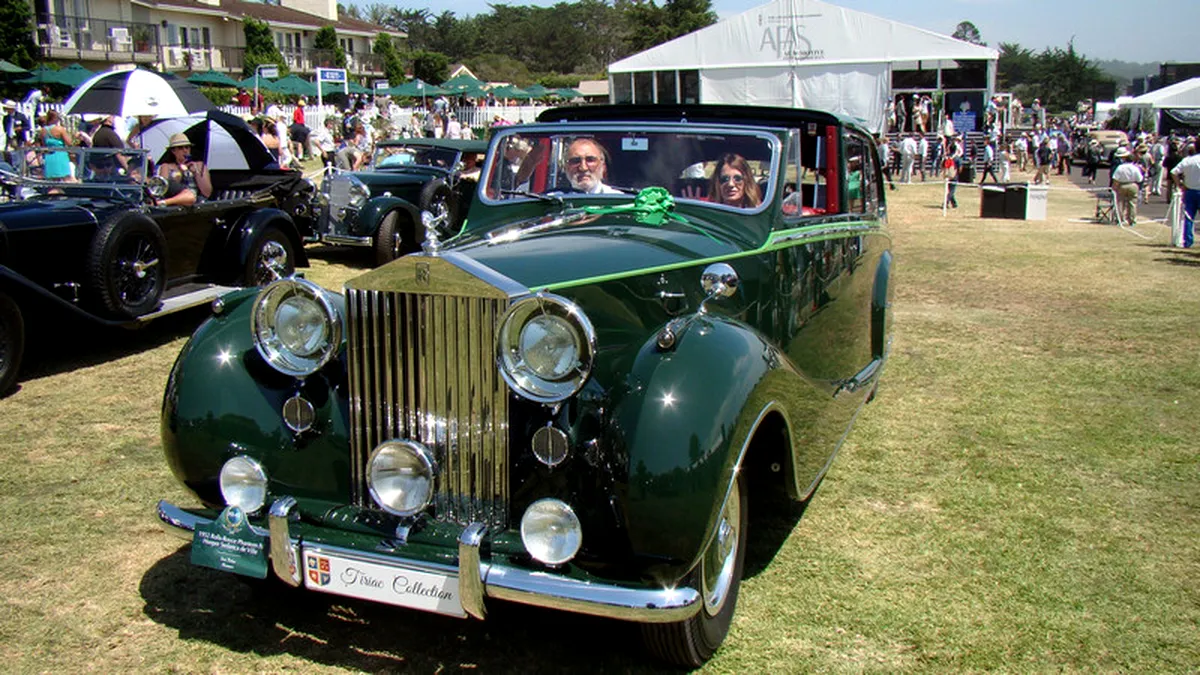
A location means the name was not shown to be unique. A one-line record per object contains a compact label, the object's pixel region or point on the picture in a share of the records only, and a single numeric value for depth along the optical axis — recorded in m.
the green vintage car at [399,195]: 11.73
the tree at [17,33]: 34.00
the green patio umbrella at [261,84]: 33.54
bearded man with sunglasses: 4.40
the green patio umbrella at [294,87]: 33.09
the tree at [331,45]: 55.44
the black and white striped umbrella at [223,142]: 9.89
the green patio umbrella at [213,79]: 34.06
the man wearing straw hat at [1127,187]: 16.69
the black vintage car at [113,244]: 6.68
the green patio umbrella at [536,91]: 48.12
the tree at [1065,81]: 82.50
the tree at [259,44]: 48.65
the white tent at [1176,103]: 33.50
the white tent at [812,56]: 24.59
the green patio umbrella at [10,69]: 27.78
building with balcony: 42.85
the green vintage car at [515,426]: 2.72
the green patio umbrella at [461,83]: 38.41
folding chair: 17.55
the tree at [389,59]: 61.43
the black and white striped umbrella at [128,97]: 13.82
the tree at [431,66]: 65.94
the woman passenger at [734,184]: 4.18
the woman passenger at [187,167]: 8.69
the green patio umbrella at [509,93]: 46.69
